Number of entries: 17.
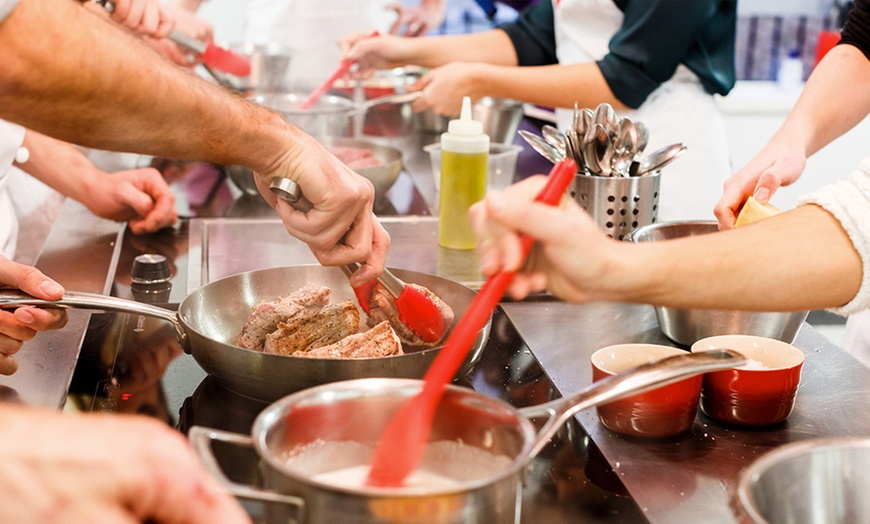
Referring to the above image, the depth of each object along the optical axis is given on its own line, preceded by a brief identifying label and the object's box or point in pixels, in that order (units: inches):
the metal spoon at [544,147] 71.6
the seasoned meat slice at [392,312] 52.8
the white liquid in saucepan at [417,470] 34.9
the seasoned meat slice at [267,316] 50.1
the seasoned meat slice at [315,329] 49.6
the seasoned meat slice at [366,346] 46.5
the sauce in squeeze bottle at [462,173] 73.4
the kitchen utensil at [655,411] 43.3
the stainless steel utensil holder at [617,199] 68.5
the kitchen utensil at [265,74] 119.6
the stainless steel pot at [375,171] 83.5
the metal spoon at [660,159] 68.7
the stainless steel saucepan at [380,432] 28.5
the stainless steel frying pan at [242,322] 43.4
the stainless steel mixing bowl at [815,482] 33.9
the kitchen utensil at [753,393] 44.8
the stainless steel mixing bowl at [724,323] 53.2
